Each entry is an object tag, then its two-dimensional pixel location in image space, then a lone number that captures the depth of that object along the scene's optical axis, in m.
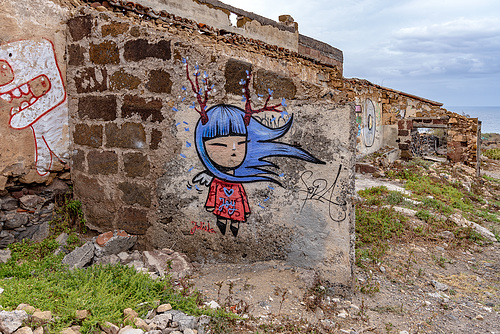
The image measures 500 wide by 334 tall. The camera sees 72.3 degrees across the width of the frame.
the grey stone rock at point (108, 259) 3.05
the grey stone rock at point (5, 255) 3.13
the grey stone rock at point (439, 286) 3.30
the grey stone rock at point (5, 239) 3.37
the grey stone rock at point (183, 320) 2.17
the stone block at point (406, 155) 12.26
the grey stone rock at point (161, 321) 2.15
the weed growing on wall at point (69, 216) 3.63
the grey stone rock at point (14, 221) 3.40
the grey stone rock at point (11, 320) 1.80
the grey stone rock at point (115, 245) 3.14
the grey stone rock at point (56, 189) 3.65
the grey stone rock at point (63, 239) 3.39
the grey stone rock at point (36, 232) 3.51
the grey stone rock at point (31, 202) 3.50
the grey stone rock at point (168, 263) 2.95
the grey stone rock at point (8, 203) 3.39
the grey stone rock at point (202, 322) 2.19
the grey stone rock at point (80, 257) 2.96
